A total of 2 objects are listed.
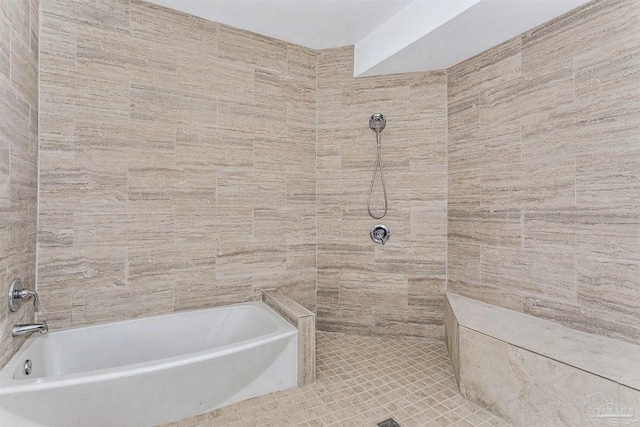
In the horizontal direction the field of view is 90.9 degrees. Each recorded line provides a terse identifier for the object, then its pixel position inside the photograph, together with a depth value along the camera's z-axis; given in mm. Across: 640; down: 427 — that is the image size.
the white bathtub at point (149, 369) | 1267
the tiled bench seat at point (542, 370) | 1193
